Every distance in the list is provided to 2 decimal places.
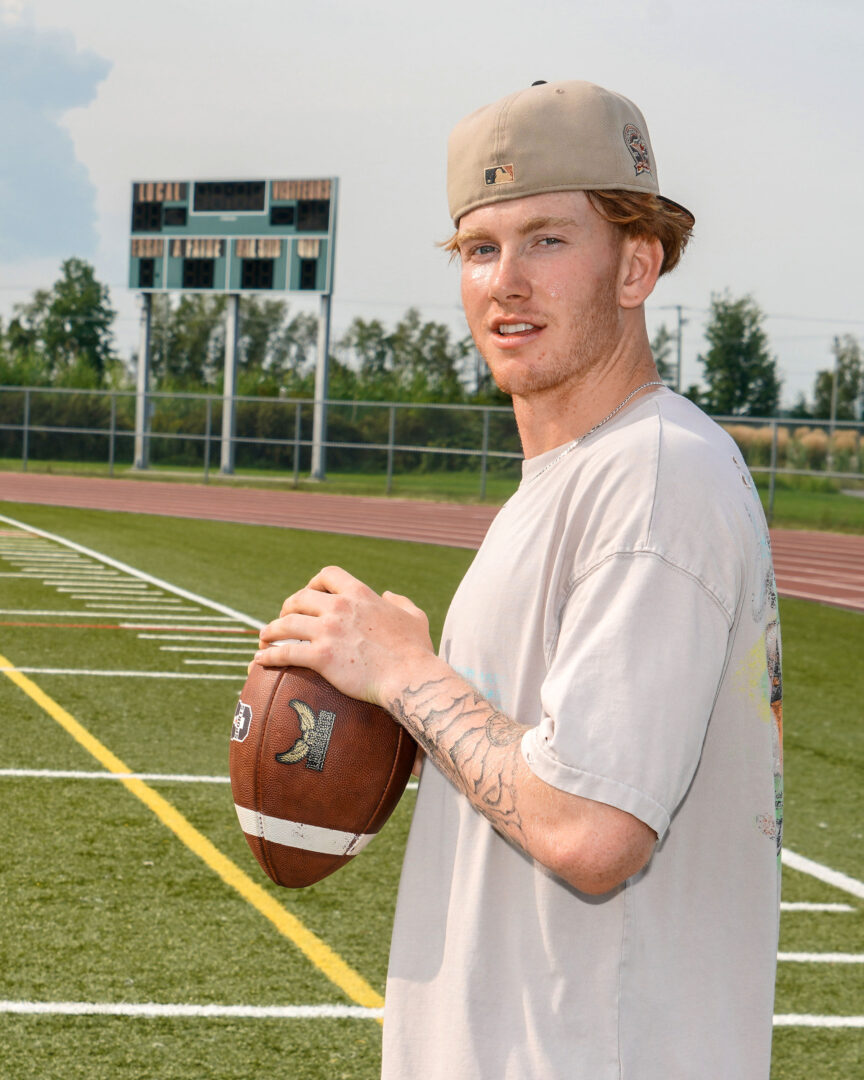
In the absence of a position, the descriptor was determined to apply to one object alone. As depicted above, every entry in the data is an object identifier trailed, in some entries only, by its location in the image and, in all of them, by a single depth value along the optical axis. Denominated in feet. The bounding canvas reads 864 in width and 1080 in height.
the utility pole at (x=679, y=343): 264.31
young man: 4.45
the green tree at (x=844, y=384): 279.49
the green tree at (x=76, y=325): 297.33
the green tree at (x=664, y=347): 297.33
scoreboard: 114.52
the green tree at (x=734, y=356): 237.25
